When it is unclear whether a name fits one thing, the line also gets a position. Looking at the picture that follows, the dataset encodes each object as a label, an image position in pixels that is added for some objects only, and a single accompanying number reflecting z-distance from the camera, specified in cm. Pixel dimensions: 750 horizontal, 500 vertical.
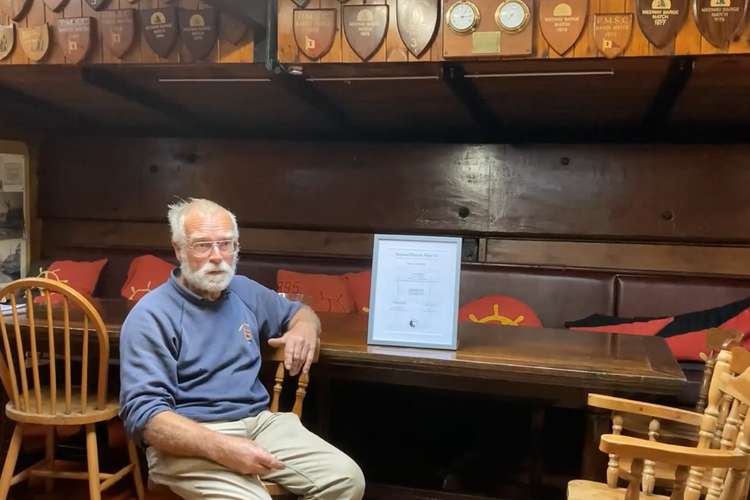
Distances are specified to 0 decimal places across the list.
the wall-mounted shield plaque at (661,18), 249
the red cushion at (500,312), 350
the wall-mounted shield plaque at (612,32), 255
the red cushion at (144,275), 392
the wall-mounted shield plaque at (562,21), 257
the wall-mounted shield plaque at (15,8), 316
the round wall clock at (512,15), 262
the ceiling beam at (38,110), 393
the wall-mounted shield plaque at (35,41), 312
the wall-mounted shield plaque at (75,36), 306
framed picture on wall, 446
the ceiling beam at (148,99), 330
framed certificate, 221
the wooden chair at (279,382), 207
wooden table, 195
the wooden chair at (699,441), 156
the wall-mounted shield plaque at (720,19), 244
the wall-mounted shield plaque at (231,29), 290
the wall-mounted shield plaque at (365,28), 278
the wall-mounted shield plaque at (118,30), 302
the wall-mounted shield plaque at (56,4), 312
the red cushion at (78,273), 412
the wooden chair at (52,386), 220
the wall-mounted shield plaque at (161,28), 296
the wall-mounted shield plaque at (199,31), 292
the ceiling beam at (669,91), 266
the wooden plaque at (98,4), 306
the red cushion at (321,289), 376
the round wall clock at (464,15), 267
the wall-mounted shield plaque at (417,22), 271
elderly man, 183
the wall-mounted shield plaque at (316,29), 282
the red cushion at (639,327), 323
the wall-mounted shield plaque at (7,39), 317
